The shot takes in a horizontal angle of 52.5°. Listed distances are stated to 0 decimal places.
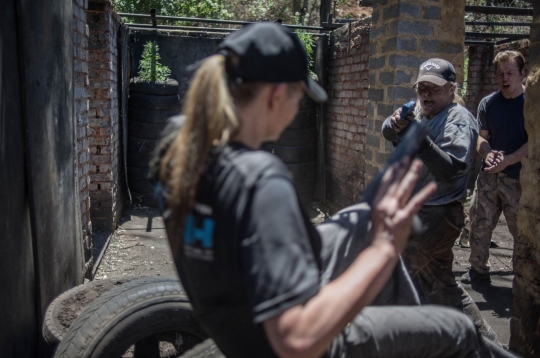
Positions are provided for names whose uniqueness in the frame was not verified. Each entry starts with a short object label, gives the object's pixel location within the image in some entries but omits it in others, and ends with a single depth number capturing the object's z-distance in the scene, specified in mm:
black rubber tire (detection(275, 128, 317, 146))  7562
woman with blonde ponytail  1182
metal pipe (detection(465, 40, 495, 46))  7979
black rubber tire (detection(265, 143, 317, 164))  7590
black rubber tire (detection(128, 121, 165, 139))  7180
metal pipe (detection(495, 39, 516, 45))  7875
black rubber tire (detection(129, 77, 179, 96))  7191
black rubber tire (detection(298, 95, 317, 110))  7671
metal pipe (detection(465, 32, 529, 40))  6809
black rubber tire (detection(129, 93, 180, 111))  7160
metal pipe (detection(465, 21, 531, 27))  7017
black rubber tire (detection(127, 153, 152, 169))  7230
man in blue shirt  4551
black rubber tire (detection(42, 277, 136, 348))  2639
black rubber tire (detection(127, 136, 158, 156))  7195
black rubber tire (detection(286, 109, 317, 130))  7598
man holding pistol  3191
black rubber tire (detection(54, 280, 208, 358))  2223
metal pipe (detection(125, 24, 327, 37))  7566
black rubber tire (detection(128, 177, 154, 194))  7320
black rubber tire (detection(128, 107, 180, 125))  7156
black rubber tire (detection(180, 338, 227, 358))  1995
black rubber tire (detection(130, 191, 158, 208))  7363
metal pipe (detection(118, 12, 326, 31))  7124
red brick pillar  5824
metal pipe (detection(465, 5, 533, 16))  5551
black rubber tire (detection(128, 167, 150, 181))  7246
